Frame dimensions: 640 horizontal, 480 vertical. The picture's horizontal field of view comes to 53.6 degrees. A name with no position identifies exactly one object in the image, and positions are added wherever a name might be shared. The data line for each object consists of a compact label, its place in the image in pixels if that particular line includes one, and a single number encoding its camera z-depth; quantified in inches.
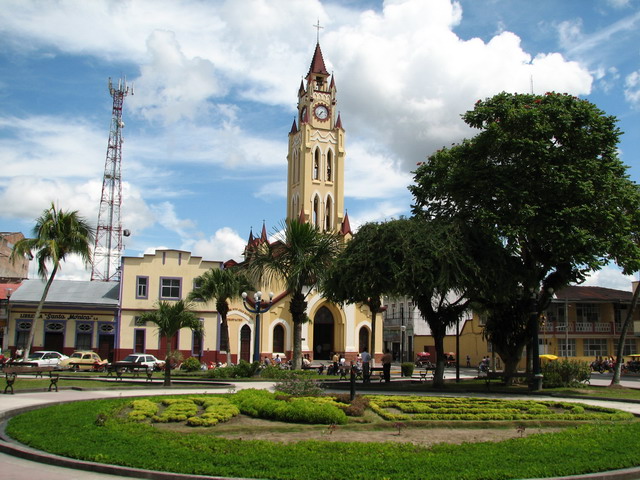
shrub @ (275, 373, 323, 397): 631.2
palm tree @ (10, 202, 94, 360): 1211.2
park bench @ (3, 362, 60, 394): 705.6
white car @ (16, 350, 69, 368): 1353.3
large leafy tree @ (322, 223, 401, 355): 912.9
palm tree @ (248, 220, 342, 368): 1125.1
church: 2089.1
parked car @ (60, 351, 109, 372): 1364.4
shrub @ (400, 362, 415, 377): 1295.5
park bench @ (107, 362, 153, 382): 973.8
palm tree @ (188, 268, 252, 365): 1537.9
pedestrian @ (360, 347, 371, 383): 944.0
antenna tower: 2250.2
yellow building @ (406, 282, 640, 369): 2086.0
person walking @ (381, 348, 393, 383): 1003.0
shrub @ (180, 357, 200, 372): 1346.0
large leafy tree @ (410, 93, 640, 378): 907.4
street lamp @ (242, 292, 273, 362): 1107.9
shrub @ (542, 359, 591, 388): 944.9
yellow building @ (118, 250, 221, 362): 1769.2
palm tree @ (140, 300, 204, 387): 950.4
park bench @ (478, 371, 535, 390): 951.7
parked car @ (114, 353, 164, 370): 1410.7
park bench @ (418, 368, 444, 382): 1142.7
